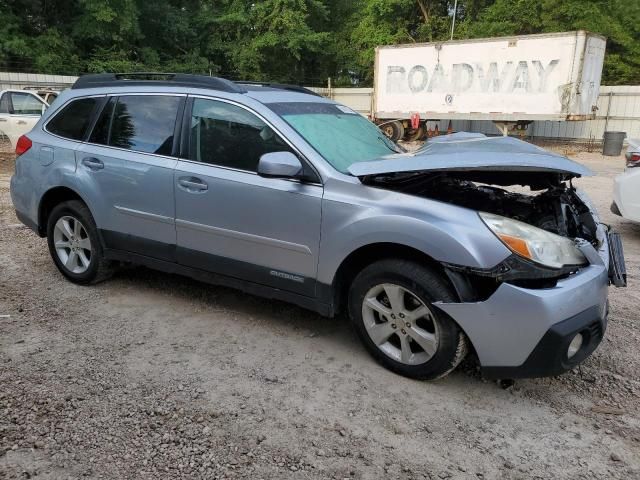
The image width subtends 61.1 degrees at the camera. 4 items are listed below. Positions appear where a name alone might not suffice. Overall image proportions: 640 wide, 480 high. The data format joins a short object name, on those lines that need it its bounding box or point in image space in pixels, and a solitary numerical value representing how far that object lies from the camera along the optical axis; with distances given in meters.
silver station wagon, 2.88
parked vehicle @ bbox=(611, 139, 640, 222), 6.09
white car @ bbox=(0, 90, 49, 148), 12.40
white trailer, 16.70
